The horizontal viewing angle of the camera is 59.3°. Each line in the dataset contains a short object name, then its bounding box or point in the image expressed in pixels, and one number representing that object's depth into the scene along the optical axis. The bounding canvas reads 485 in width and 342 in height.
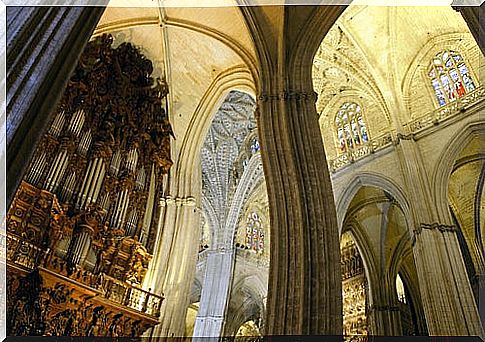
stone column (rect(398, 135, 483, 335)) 10.20
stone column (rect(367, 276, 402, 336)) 15.70
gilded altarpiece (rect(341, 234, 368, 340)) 17.53
